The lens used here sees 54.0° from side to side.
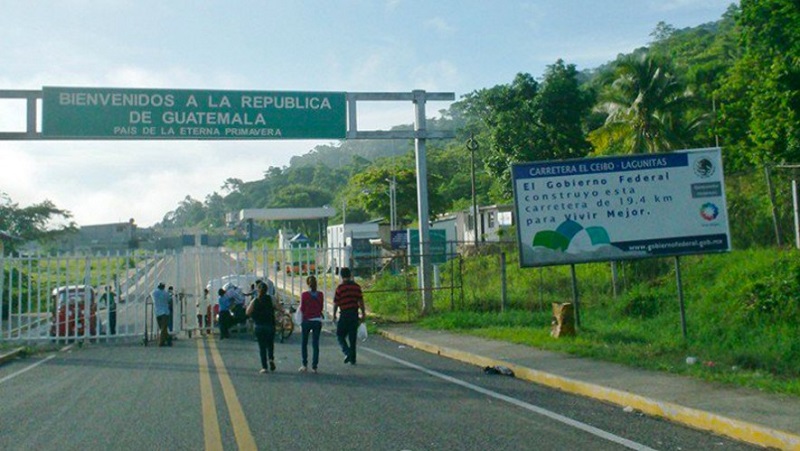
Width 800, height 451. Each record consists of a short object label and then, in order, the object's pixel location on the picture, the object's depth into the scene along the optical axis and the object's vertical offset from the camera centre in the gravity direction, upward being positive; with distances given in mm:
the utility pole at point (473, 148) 45228 +7856
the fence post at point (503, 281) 20297 -2
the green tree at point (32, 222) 55562 +5845
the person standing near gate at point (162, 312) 19077 -365
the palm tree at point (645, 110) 38625 +8248
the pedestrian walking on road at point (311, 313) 13352 -387
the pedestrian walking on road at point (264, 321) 13180 -488
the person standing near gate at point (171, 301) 19783 -122
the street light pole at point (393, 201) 54825 +6020
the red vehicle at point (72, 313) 19166 -312
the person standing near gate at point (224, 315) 20422 -535
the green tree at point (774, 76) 21969 +5546
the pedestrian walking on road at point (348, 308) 13961 -347
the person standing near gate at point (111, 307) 19703 -200
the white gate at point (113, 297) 19192 +47
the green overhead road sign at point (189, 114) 18656 +4431
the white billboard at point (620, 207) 15688 +1386
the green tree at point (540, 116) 40562 +8572
